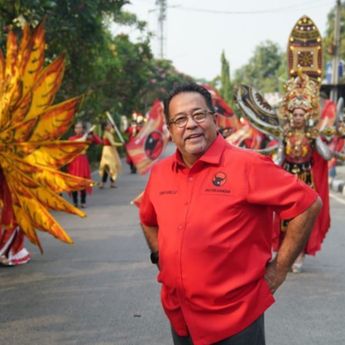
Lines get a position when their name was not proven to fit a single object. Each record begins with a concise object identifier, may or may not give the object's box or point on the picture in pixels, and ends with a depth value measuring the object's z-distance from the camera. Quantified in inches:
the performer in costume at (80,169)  471.6
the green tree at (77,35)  411.5
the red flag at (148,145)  308.0
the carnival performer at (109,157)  600.9
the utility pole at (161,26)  2293.3
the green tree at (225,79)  1817.5
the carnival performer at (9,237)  196.9
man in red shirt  99.8
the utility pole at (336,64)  812.9
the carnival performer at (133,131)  759.0
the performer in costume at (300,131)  254.2
